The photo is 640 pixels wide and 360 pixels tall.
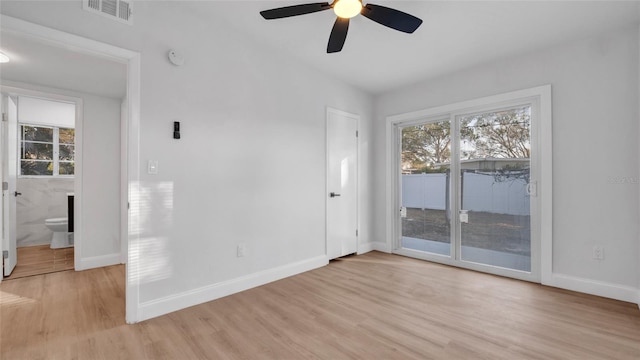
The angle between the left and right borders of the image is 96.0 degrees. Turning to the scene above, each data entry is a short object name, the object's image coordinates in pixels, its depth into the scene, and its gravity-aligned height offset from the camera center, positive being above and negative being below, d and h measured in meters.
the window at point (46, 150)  4.91 +0.52
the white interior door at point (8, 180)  3.21 +0.00
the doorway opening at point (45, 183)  4.45 -0.06
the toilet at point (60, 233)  4.50 -0.86
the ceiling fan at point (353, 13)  1.96 +1.18
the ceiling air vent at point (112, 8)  2.11 +1.29
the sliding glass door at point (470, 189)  3.34 -0.12
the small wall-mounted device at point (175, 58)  2.47 +1.05
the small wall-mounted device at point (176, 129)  2.50 +0.44
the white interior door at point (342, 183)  3.98 -0.05
